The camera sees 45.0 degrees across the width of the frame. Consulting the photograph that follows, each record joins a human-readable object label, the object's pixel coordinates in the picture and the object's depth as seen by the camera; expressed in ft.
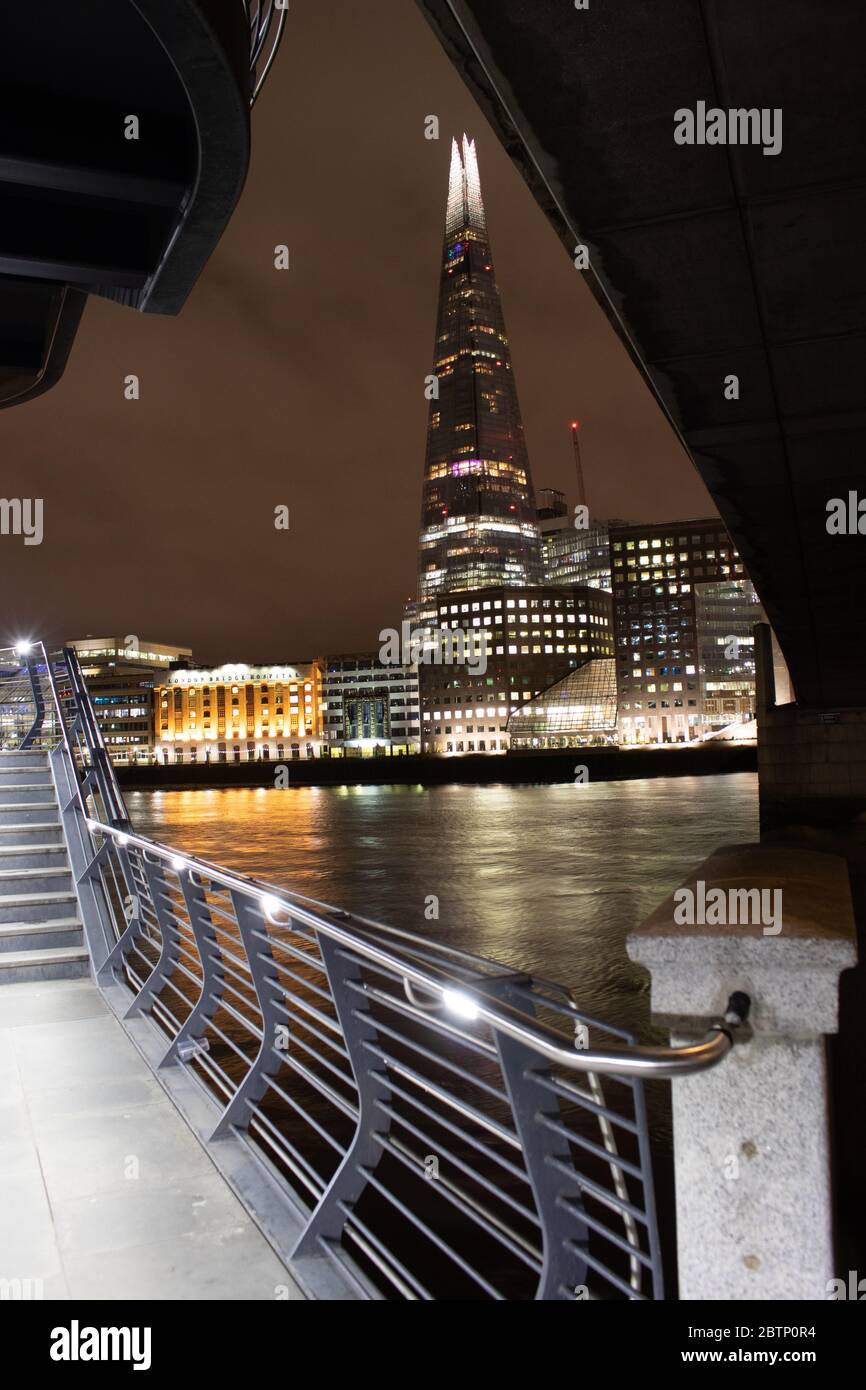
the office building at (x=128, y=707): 634.02
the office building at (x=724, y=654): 546.67
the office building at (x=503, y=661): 585.63
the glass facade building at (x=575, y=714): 507.71
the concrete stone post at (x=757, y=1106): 8.23
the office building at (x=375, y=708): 623.77
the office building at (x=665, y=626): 556.51
